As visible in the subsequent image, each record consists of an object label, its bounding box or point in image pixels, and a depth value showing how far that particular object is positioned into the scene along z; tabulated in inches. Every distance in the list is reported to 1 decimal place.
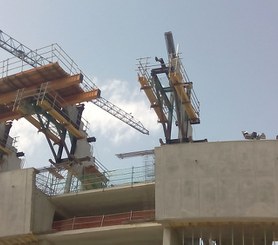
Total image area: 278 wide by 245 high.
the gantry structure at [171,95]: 1194.9
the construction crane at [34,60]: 1485.8
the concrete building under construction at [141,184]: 956.9
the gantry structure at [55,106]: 1272.1
